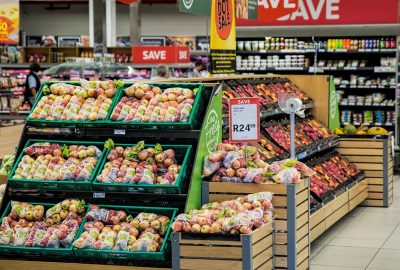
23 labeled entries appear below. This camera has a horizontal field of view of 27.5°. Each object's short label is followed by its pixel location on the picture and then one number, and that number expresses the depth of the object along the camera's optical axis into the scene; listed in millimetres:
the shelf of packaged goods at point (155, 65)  17959
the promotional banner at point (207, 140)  5629
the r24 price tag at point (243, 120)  5930
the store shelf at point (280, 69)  13727
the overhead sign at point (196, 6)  6840
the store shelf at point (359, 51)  13238
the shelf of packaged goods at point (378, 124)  13545
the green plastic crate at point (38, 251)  5402
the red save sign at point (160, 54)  17734
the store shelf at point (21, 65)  19484
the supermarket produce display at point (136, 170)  5312
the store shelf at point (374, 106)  13579
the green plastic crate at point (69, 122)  5828
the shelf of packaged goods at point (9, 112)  14578
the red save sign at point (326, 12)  10344
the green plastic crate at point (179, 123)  5676
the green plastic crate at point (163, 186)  5438
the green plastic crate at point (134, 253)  5211
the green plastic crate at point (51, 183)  5609
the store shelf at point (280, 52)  13692
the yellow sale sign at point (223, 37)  7969
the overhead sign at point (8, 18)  14125
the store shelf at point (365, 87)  13430
